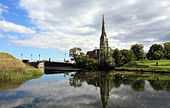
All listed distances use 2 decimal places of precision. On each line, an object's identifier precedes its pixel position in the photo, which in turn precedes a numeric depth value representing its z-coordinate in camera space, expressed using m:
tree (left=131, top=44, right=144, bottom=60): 75.80
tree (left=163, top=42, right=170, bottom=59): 73.47
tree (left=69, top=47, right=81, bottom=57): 74.01
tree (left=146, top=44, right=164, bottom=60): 72.69
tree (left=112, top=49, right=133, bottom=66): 62.23
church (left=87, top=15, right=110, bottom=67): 58.15
